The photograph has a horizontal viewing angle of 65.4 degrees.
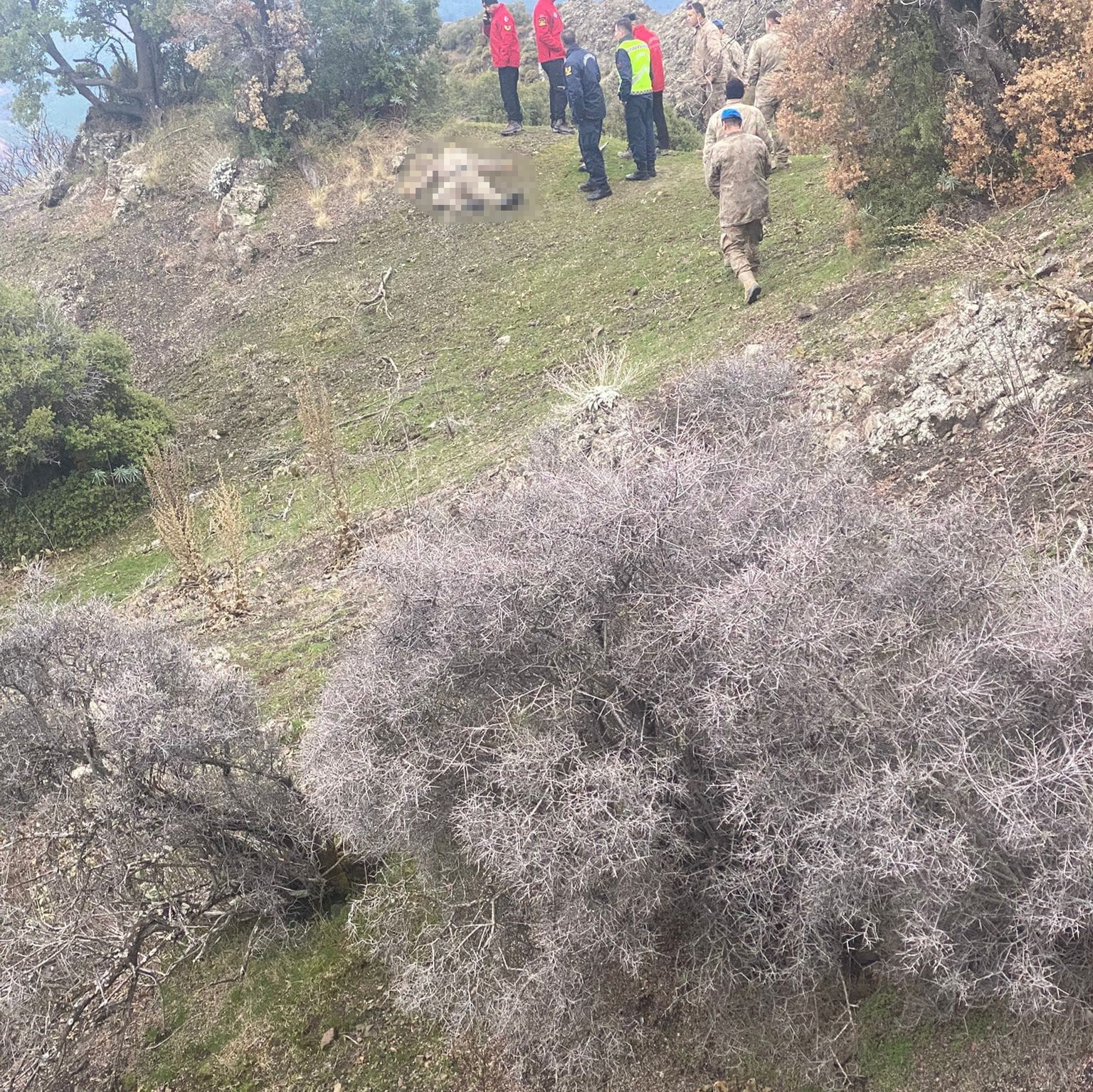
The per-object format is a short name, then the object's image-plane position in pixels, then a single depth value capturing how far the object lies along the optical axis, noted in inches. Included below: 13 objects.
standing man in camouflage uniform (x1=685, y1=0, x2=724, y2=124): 552.4
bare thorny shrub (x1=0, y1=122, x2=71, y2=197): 861.8
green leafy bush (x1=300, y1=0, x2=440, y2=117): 645.9
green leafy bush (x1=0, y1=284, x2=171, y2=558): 397.4
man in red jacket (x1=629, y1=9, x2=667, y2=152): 504.1
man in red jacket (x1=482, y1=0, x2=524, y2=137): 568.4
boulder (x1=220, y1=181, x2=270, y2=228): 621.9
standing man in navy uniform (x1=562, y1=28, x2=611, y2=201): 478.0
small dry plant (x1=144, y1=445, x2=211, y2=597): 303.6
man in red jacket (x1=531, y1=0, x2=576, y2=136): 561.6
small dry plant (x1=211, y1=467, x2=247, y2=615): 291.1
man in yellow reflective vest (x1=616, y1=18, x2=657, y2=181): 482.0
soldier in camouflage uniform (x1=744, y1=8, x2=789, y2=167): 480.4
